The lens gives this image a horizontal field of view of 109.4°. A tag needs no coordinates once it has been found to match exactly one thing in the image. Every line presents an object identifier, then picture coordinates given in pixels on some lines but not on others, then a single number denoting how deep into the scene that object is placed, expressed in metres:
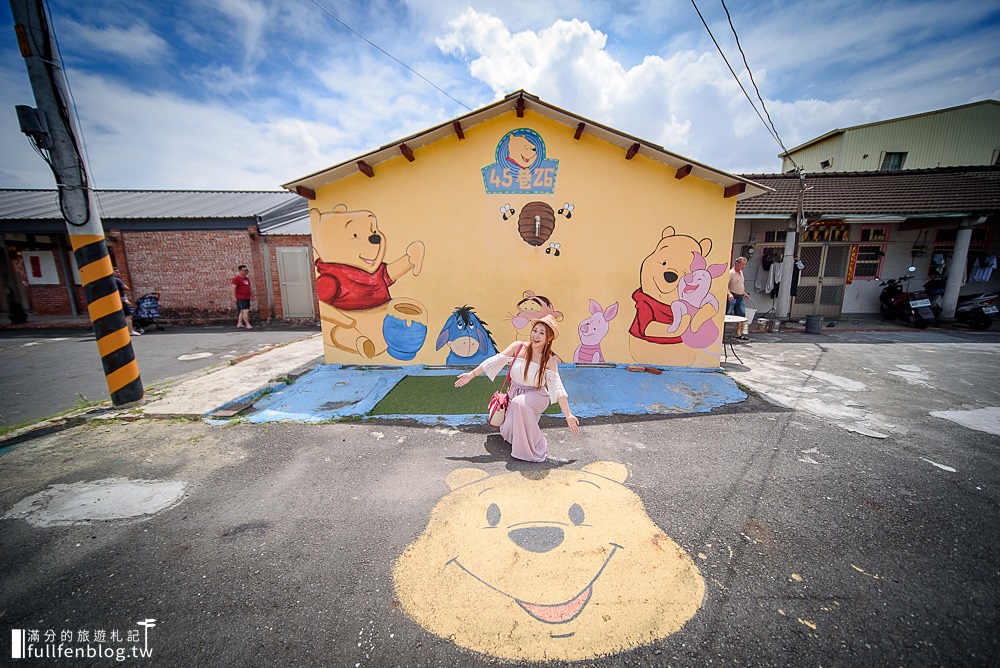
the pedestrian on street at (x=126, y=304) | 10.17
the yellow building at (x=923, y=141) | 15.61
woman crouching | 3.65
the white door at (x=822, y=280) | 11.79
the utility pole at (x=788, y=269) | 10.16
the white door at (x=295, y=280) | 11.98
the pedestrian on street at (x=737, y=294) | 7.88
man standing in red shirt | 10.94
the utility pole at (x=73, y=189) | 4.30
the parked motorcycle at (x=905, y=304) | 10.71
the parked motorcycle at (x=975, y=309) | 10.34
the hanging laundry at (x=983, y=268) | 11.34
